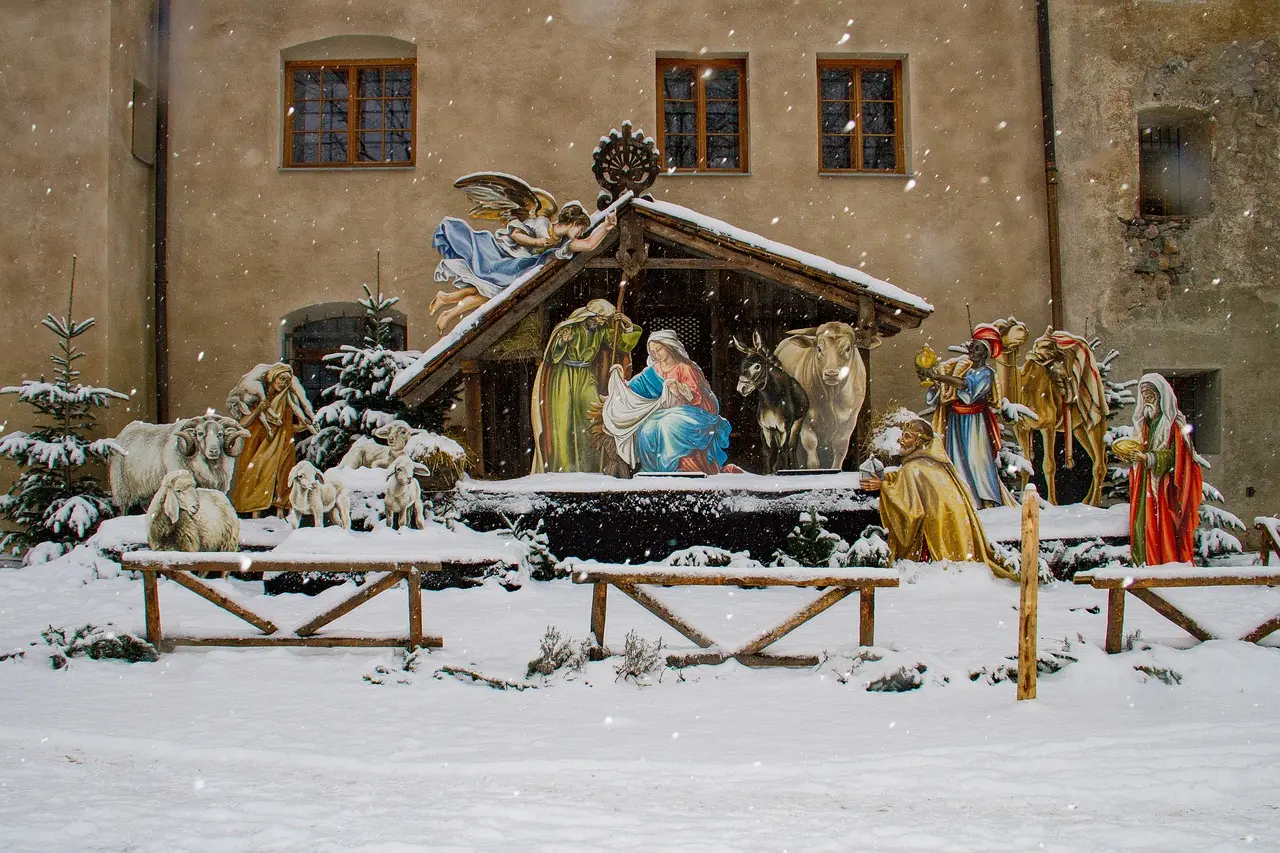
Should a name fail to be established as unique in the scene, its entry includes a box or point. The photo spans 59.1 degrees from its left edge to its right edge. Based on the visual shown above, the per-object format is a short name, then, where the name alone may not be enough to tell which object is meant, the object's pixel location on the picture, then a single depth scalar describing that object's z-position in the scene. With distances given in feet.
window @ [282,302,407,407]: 48.29
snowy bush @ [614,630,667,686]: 22.59
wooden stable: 37.70
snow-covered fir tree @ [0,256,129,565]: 38.42
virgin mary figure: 37.96
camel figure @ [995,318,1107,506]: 41.34
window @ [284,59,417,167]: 48.67
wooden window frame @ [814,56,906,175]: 49.44
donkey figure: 38.70
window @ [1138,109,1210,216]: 49.52
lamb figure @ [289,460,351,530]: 32.60
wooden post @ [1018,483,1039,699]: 20.70
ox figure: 38.68
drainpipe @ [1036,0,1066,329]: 47.96
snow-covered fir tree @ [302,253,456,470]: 40.01
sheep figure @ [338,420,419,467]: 35.58
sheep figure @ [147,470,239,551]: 28.78
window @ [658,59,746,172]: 49.11
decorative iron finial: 38.29
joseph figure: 38.65
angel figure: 39.17
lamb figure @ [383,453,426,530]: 33.78
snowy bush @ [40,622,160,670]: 24.09
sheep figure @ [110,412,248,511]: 35.88
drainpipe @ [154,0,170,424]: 46.62
